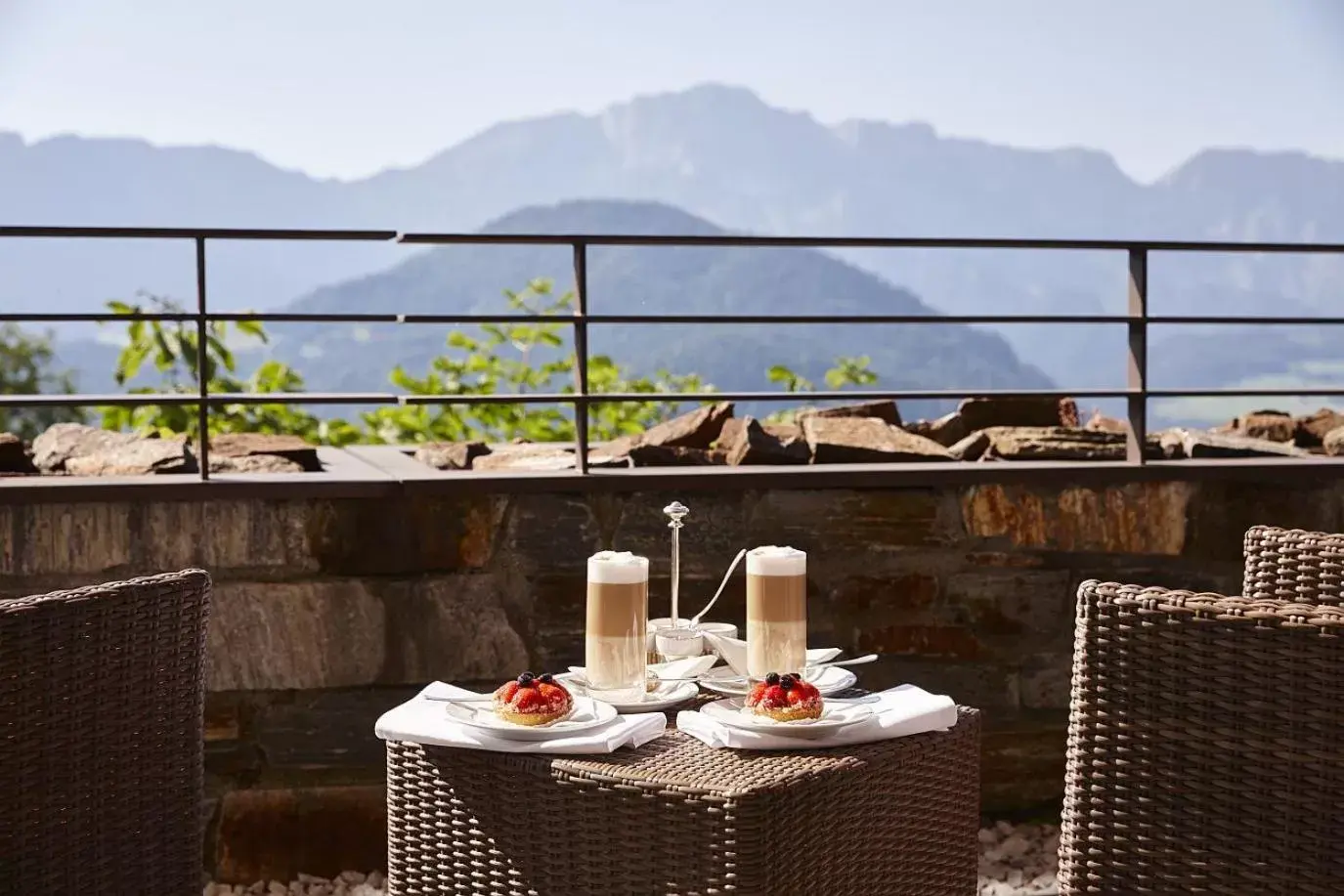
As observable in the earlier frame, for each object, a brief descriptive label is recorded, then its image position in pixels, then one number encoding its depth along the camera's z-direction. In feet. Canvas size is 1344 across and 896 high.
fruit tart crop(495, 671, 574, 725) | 5.81
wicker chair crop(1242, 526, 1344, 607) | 7.07
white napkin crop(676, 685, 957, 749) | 5.73
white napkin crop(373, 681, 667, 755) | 5.69
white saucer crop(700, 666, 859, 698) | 6.47
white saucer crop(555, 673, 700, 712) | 6.23
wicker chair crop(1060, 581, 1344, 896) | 5.07
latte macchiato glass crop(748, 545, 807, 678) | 6.29
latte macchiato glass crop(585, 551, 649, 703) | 6.23
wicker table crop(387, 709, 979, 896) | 5.34
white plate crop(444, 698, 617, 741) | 5.76
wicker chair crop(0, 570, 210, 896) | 5.14
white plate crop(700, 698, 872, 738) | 5.72
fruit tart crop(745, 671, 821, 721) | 5.76
